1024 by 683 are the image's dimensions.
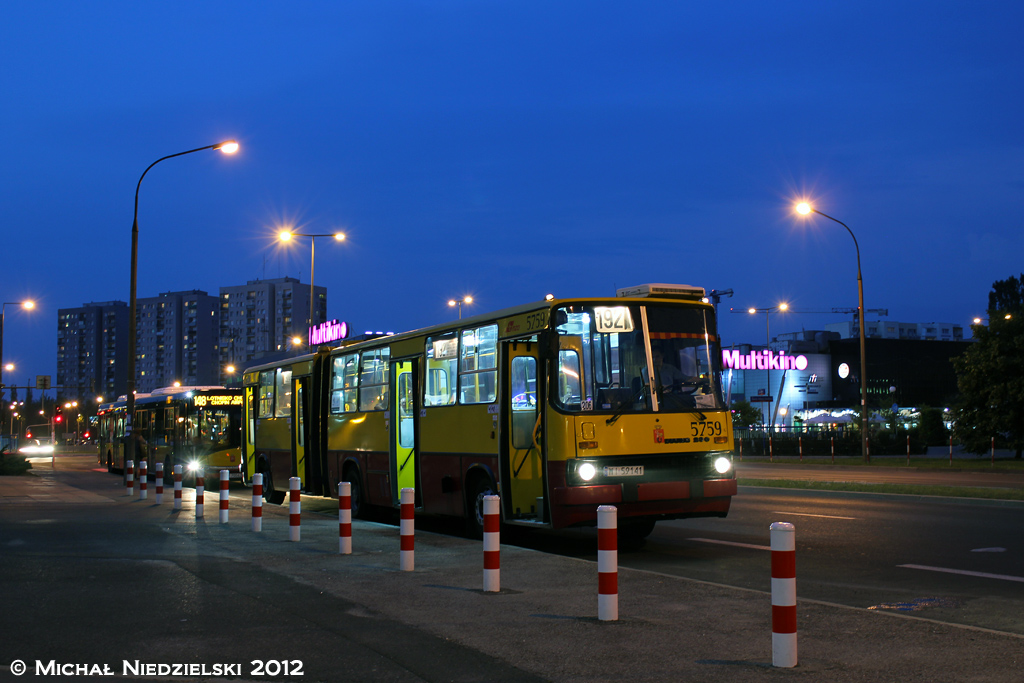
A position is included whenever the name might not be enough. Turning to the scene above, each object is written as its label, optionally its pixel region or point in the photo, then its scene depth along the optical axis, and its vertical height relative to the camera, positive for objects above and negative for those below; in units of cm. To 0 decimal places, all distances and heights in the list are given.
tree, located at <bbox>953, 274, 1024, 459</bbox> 4069 +71
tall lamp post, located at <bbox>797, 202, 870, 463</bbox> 3653 +22
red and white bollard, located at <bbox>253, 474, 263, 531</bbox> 1470 -130
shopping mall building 9281 +266
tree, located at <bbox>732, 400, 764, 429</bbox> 7381 -57
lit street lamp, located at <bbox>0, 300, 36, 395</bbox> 5578 +606
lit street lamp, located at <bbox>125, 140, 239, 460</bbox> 2897 +173
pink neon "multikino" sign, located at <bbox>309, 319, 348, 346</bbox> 7250 +589
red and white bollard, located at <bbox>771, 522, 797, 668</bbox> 606 -119
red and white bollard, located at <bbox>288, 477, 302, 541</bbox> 1339 -129
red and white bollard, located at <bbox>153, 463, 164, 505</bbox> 2115 -141
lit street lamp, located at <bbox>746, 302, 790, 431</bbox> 7094 +278
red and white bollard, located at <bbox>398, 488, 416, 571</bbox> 1038 -124
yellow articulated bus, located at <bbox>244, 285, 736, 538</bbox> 1220 -7
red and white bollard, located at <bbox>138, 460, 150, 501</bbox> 2264 -154
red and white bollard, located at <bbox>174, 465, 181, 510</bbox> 1908 -140
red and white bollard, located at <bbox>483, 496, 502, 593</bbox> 896 -120
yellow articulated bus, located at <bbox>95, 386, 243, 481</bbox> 3133 -54
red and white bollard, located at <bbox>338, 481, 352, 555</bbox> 1176 -125
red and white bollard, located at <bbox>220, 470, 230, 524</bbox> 1550 -135
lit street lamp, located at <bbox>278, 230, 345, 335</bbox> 3881 +670
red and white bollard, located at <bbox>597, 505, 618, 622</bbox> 751 -118
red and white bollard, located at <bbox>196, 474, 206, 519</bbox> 1706 -133
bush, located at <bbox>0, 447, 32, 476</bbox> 3750 -185
